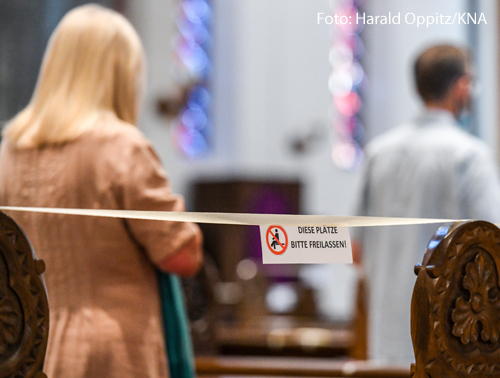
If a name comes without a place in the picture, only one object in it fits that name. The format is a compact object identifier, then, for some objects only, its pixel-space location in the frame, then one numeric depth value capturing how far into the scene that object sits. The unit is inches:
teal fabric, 213.9
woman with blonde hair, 209.7
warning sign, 189.4
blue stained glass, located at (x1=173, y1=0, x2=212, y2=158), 781.6
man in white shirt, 248.6
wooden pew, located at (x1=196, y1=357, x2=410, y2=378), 242.3
